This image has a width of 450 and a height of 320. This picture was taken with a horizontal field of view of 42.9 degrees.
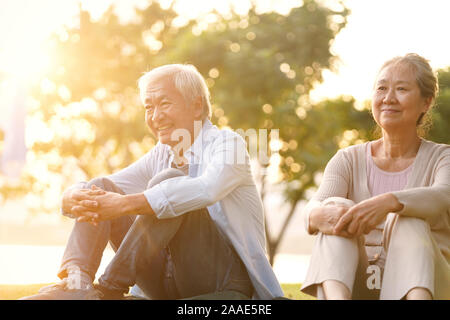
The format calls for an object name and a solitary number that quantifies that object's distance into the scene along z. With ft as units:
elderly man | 10.65
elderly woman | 9.25
